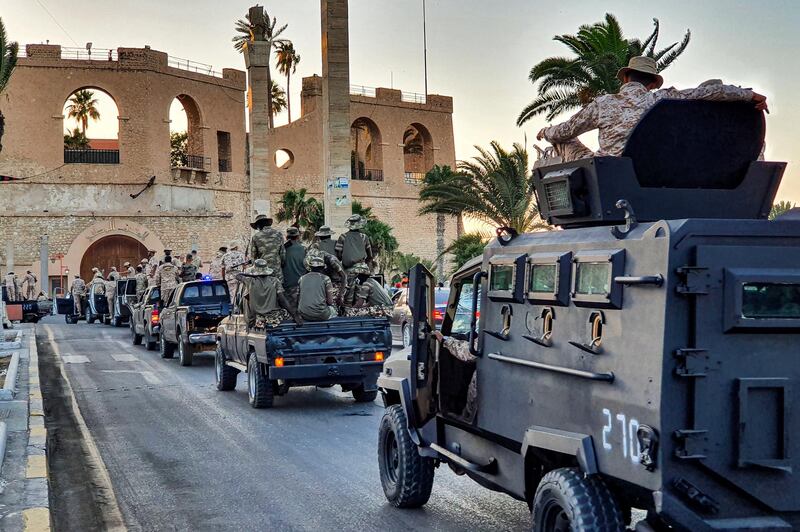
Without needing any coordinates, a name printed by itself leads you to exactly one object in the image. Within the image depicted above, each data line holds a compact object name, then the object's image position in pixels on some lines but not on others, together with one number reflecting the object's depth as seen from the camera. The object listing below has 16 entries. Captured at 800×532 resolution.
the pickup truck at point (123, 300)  39.03
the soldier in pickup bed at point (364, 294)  15.47
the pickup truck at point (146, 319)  26.34
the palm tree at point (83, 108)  95.62
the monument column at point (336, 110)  26.36
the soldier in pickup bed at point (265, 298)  14.04
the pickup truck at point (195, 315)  21.42
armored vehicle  4.65
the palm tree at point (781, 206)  37.98
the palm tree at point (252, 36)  42.31
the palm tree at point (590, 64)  26.28
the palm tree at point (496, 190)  32.66
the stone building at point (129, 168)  57.50
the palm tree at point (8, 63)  23.21
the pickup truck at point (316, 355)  13.75
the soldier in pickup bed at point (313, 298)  13.89
